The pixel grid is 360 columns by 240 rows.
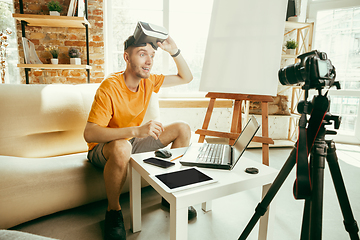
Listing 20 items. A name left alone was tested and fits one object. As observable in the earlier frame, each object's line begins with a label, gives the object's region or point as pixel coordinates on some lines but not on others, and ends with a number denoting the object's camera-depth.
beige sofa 1.23
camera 0.79
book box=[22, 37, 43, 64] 2.39
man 1.20
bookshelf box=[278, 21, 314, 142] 2.90
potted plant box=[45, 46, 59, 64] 2.52
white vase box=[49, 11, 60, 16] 2.41
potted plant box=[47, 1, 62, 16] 2.42
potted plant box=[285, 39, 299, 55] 2.92
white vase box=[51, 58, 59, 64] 2.51
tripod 0.74
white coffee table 0.80
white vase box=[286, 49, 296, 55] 2.92
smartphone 1.04
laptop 1.02
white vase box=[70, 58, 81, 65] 2.58
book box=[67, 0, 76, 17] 2.44
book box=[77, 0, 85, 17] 2.46
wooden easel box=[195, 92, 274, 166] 1.64
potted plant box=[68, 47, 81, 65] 2.58
